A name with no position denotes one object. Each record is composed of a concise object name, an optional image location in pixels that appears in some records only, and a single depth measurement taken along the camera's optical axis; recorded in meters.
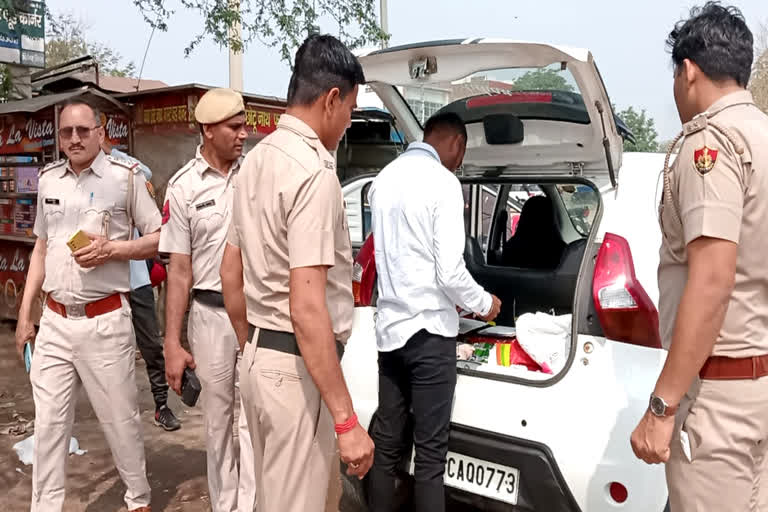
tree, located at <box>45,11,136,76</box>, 25.31
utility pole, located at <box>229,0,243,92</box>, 9.88
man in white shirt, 2.55
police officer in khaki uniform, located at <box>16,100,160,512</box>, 2.90
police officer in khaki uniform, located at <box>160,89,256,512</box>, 2.91
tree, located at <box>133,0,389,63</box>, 6.61
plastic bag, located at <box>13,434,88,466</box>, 3.86
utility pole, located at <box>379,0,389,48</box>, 11.61
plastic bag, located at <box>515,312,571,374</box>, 2.57
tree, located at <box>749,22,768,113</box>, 22.59
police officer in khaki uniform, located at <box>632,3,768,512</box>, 1.64
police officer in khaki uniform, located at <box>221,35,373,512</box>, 1.77
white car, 2.23
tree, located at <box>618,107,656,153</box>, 34.84
